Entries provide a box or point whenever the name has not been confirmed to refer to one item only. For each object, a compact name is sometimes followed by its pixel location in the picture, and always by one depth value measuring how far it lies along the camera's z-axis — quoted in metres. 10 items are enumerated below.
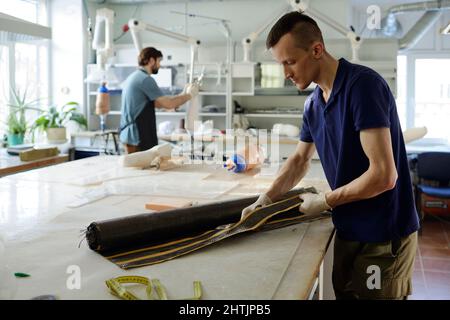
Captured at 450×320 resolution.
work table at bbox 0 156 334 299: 1.16
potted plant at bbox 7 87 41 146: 5.08
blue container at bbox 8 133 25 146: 5.07
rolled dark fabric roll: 1.41
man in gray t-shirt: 3.69
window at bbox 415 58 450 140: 6.53
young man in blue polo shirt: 1.47
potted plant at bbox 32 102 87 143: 5.60
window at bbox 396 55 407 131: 6.55
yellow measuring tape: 1.09
